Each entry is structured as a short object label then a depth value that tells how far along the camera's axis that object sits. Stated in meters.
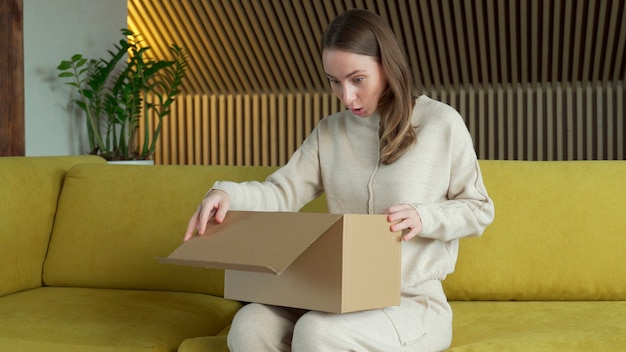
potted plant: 5.52
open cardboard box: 1.46
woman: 1.62
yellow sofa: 1.91
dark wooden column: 4.73
